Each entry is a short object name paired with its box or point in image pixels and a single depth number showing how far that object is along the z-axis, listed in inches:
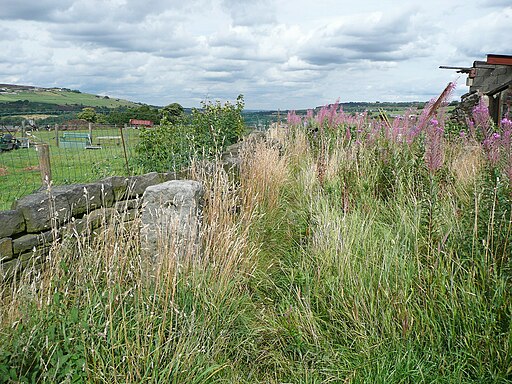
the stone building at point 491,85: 389.1
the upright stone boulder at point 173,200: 141.6
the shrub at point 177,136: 257.0
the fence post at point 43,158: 221.1
